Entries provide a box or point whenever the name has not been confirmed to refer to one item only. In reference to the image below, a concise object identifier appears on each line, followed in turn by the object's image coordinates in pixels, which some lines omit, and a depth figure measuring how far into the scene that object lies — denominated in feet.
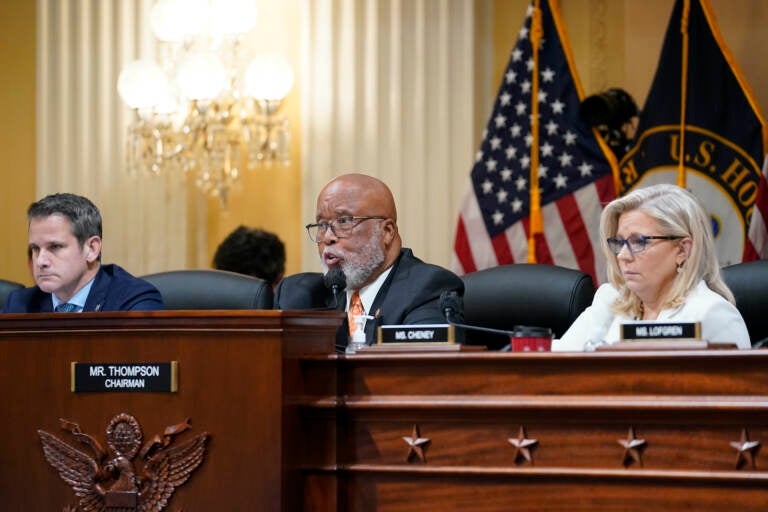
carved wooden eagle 17.16
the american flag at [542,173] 38.17
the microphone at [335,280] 21.20
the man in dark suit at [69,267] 24.94
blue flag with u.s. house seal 35.86
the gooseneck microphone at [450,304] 19.04
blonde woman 21.25
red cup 17.26
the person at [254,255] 37.06
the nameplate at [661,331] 15.74
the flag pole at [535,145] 38.34
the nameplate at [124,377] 17.28
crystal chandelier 40.88
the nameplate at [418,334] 17.03
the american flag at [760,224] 34.65
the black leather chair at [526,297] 25.17
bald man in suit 25.00
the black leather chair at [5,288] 33.24
